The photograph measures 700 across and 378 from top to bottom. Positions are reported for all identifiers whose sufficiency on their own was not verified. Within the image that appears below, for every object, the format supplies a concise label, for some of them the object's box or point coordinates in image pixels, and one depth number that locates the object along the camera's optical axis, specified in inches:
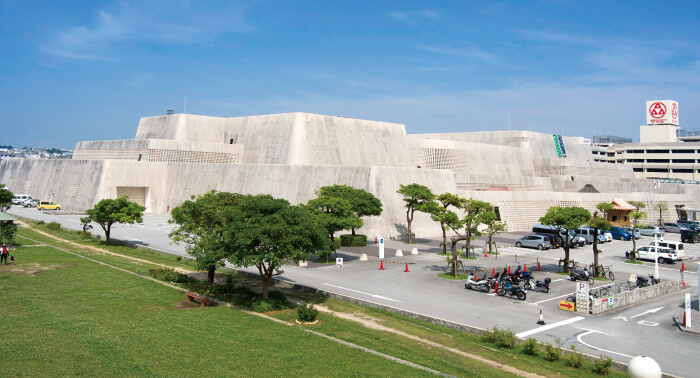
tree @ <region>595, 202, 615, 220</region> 1486.2
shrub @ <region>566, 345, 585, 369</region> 574.0
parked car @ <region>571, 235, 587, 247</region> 1678.2
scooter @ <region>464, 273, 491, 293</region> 956.4
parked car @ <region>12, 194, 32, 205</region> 2504.7
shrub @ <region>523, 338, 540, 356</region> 615.8
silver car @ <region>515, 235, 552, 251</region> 1590.8
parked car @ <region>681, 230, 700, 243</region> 1828.2
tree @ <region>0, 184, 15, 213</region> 1649.9
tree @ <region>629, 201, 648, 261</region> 1402.9
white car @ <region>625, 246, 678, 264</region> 1396.4
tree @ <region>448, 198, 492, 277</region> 1167.6
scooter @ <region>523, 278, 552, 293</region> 968.3
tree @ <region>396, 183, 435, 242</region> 1567.4
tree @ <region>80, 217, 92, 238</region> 1433.3
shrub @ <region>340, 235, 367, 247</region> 1542.8
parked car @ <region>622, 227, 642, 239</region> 1925.4
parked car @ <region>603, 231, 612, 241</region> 1820.1
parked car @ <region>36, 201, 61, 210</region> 2285.8
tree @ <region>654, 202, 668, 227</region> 2347.4
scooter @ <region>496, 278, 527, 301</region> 902.4
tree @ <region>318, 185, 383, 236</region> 1424.7
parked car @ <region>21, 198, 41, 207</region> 2465.8
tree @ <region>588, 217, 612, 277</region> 1182.6
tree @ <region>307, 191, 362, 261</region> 1265.5
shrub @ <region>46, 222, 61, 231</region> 1674.5
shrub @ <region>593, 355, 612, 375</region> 555.8
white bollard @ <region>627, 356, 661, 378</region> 378.0
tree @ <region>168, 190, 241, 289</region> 808.3
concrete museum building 1840.6
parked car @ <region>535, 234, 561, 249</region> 1637.6
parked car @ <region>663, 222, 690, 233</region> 2176.4
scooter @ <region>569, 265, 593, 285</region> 1073.5
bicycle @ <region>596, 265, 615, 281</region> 1122.0
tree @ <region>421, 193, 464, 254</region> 1214.3
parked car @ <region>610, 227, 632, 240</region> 1895.9
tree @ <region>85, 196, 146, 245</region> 1364.4
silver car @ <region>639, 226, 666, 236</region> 2036.2
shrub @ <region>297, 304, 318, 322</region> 701.3
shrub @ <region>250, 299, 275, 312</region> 759.7
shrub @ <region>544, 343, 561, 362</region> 592.7
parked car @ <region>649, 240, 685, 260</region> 1427.2
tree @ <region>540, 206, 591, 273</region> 1165.1
